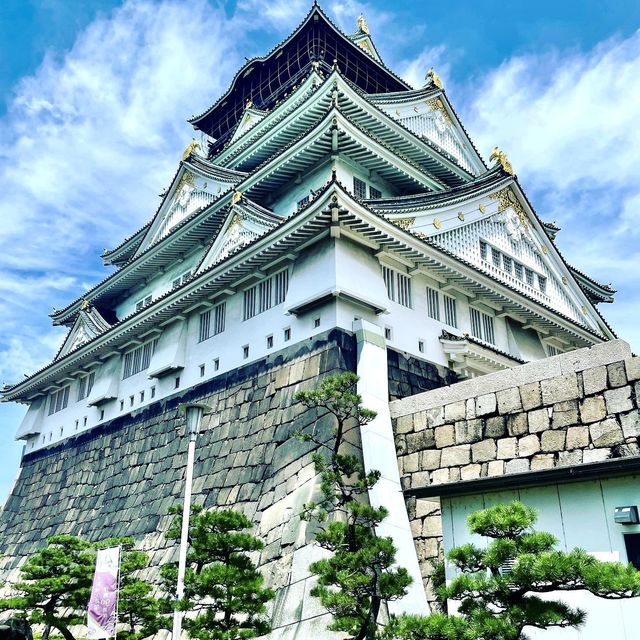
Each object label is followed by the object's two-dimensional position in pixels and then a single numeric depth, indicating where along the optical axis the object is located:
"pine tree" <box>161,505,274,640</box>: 10.25
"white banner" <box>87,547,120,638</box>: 11.45
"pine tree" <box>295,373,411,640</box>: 9.12
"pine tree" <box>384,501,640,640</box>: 6.89
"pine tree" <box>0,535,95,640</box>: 14.04
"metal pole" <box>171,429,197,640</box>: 10.30
